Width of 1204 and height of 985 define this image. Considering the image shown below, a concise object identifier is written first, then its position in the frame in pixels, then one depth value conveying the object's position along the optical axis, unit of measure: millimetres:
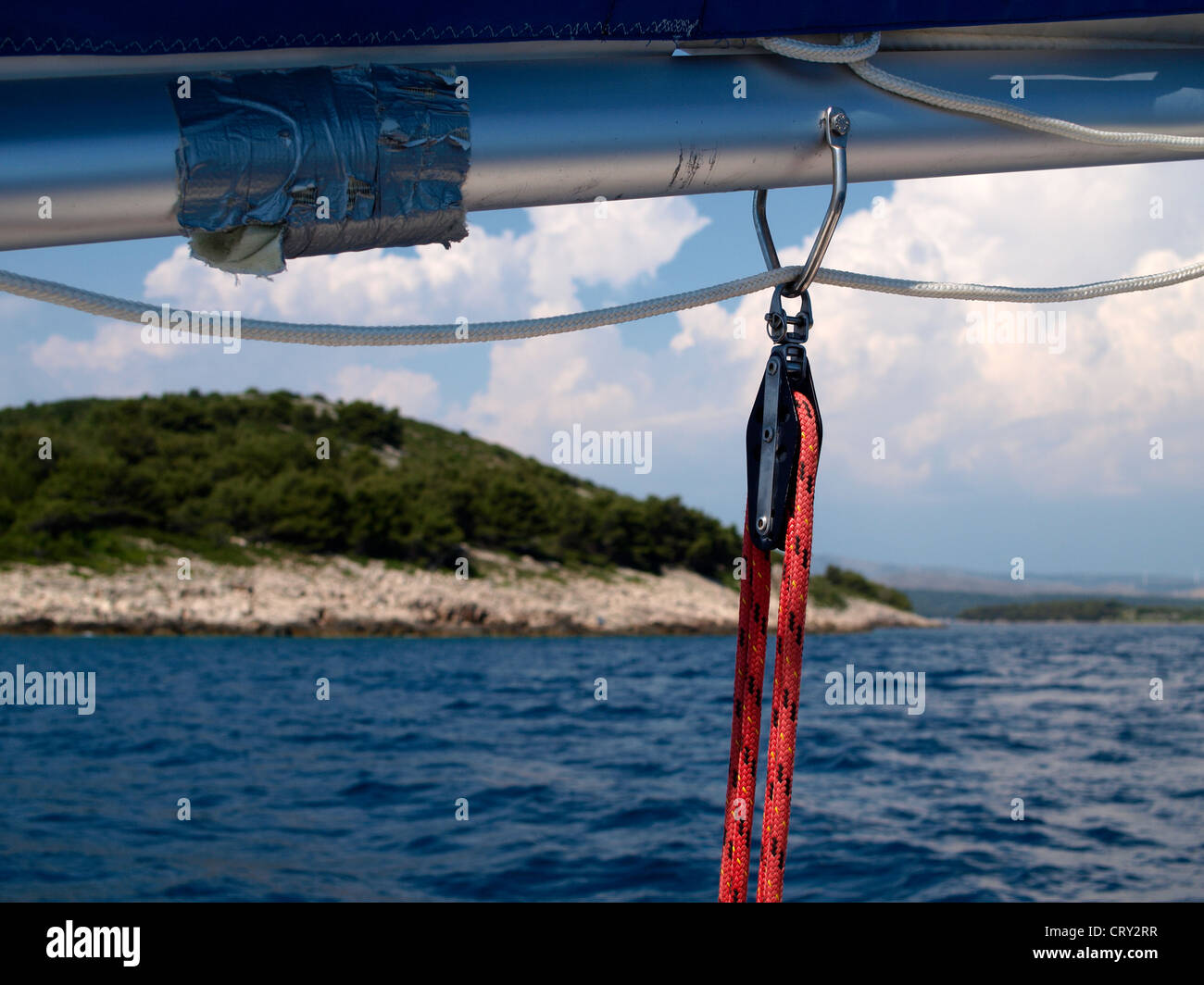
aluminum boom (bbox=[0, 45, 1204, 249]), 996
